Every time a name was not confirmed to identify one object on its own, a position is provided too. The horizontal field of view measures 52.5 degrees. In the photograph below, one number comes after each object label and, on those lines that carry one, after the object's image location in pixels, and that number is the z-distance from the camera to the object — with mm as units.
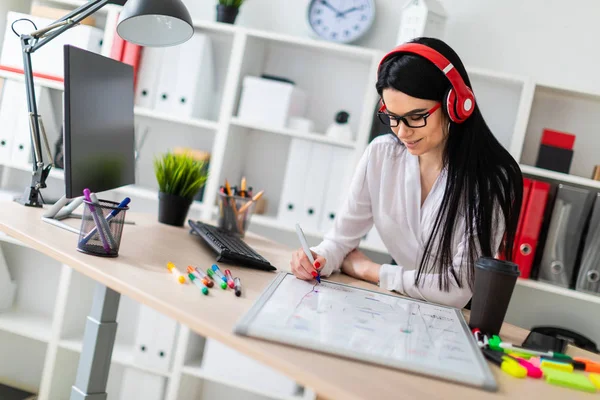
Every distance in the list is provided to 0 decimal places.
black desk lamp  1610
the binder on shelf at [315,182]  2375
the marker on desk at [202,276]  1146
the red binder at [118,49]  2469
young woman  1381
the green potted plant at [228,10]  2514
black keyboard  1383
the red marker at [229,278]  1166
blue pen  1232
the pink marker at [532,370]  914
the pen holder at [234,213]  1858
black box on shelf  2293
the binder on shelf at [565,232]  2145
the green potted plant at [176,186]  1848
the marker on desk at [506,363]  906
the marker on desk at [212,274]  1153
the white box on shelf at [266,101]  2428
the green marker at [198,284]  1094
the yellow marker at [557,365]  960
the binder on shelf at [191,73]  2465
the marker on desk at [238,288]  1118
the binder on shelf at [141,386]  2404
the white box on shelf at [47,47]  2504
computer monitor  1319
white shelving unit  2342
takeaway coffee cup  1075
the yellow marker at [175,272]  1145
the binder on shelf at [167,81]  2471
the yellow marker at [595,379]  931
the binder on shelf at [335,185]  2355
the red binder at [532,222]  2168
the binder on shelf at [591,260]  2129
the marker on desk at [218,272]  1195
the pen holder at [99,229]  1229
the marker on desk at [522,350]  1002
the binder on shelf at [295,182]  2393
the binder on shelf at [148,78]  2480
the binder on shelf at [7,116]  2539
